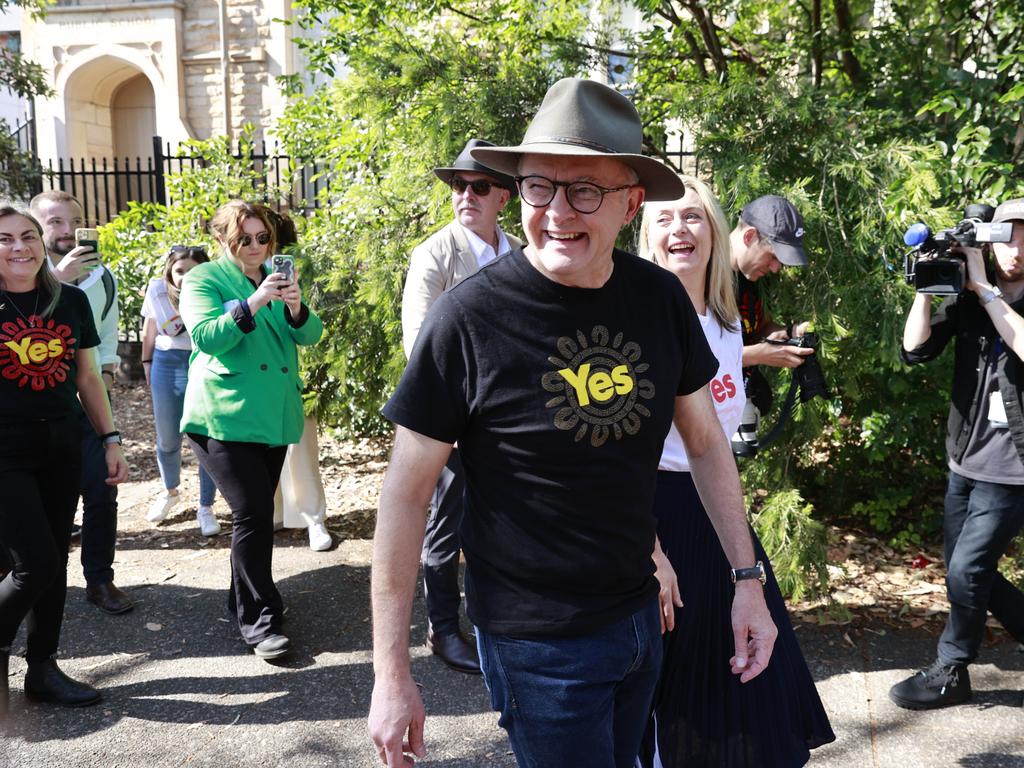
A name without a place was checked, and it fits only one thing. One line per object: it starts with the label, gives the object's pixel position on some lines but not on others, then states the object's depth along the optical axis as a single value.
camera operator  3.57
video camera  3.52
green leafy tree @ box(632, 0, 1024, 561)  4.44
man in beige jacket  3.97
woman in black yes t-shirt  3.55
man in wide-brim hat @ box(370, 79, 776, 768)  1.89
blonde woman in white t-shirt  2.54
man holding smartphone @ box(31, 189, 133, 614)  4.64
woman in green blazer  4.15
